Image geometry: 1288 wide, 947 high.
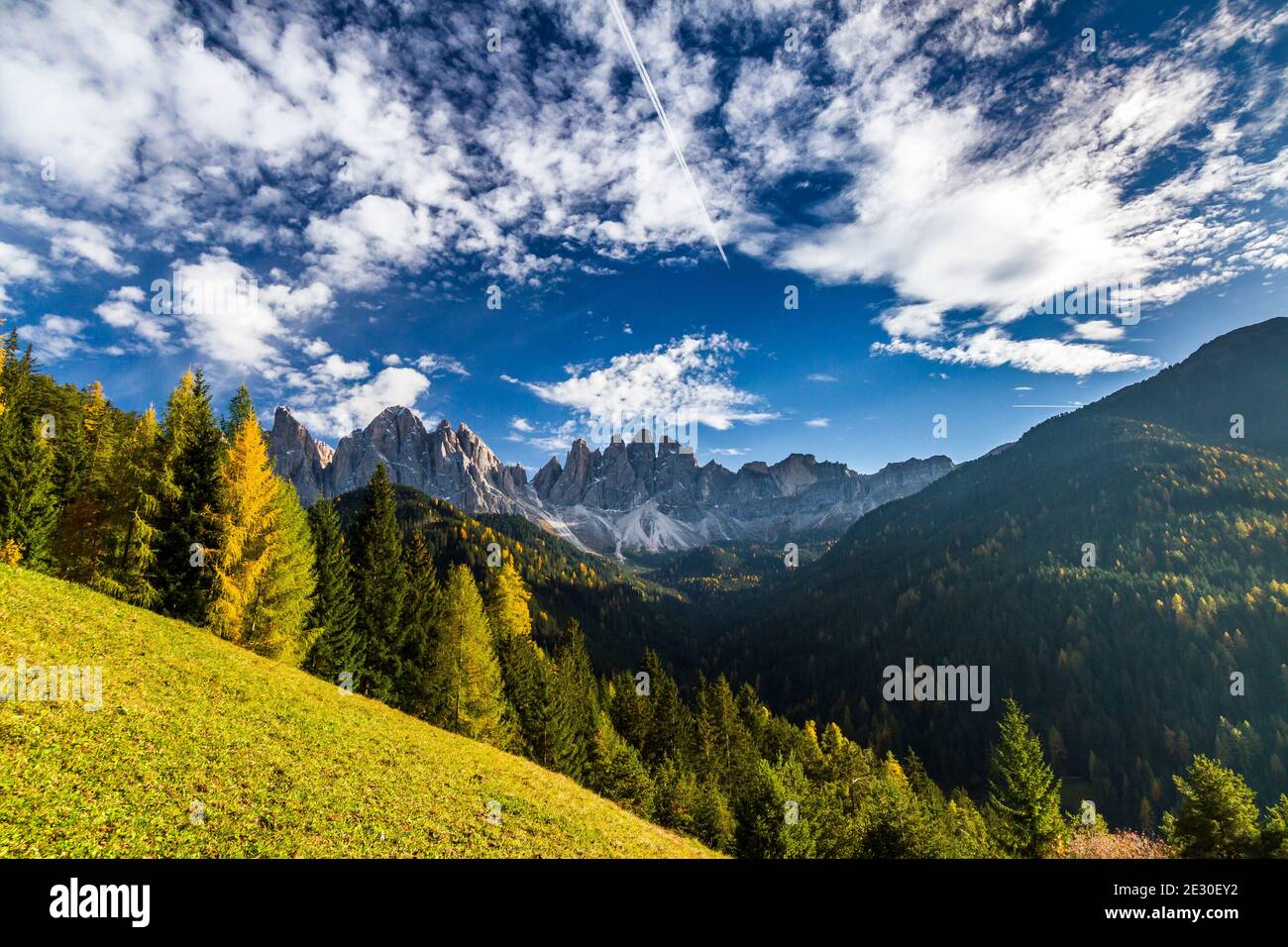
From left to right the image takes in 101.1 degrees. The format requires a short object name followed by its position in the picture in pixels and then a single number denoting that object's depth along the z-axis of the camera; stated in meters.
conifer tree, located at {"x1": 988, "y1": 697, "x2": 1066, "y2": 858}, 35.19
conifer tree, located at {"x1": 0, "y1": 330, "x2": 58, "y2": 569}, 30.88
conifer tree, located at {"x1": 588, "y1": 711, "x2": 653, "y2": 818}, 44.09
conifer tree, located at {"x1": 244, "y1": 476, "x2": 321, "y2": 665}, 31.17
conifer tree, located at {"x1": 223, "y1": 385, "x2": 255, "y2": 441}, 36.18
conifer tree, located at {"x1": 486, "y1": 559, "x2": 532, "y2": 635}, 53.66
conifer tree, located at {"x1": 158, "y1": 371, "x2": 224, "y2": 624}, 28.33
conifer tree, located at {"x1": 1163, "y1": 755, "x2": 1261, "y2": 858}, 29.92
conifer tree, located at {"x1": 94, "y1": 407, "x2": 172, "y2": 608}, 27.09
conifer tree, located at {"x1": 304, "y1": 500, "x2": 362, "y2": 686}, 35.31
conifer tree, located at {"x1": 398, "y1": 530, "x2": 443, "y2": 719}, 39.72
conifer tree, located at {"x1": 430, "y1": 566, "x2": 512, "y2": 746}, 39.44
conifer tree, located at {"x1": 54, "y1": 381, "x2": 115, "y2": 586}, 29.98
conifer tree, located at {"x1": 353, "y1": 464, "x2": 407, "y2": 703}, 38.81
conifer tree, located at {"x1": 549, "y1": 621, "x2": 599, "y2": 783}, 47.53
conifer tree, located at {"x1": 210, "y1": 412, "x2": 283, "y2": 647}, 29.06
